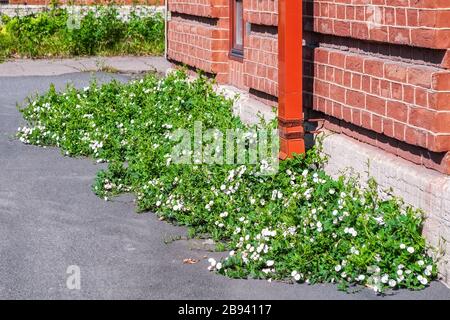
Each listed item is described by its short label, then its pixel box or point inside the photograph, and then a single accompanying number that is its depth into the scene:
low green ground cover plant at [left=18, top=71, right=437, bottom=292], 5.60
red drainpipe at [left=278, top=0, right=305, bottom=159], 6.89
